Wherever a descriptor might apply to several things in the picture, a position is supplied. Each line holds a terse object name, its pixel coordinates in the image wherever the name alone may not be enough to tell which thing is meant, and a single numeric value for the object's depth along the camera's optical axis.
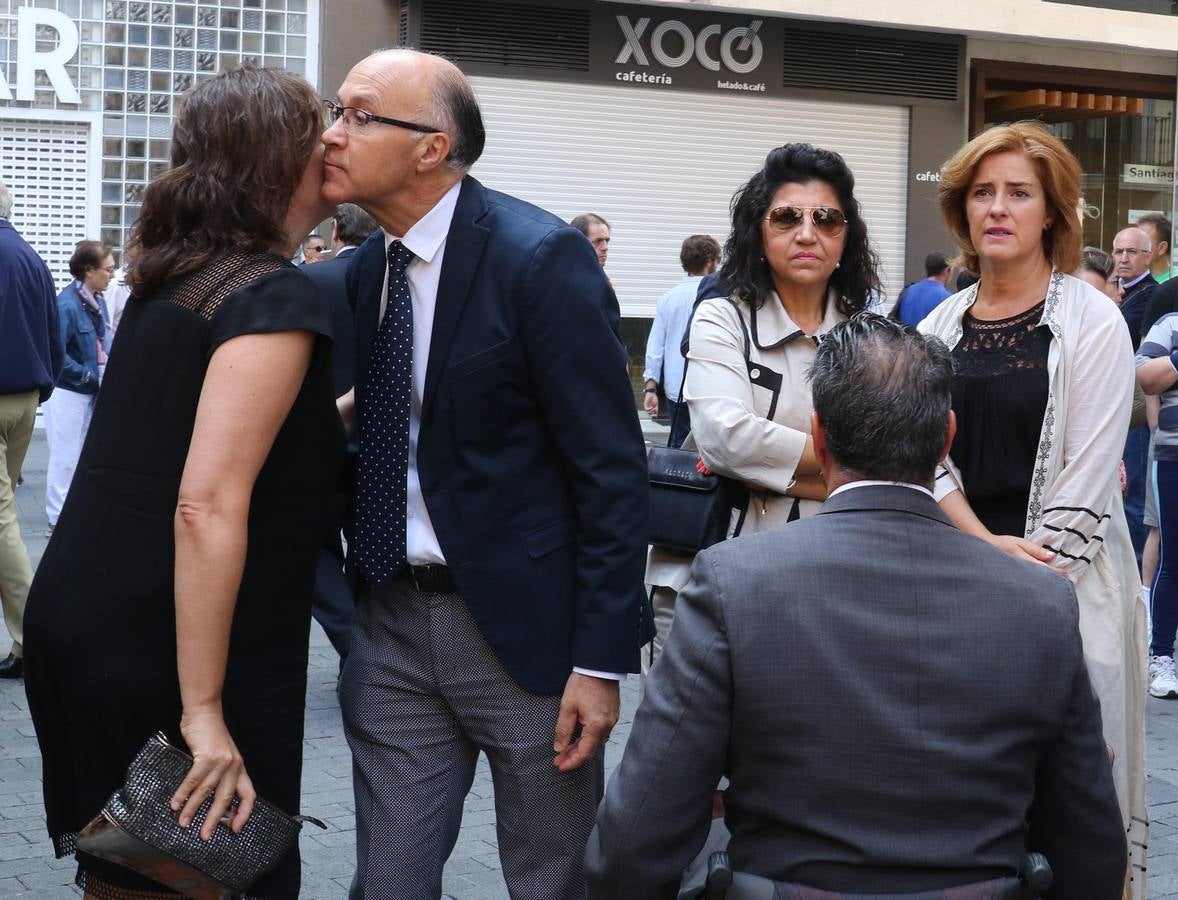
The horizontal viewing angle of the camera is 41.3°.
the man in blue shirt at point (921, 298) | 11.51
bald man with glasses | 2.83
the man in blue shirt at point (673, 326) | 10.05
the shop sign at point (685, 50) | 18.19
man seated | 2.11
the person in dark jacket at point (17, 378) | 6.65
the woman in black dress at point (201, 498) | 2.49
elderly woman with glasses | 9.95
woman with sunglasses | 3.39
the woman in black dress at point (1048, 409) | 3.37
